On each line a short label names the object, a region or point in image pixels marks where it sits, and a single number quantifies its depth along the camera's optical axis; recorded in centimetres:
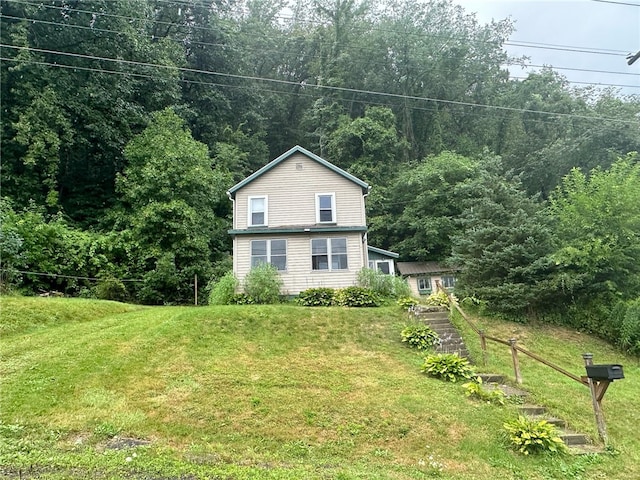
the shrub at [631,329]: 1281
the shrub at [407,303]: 1341
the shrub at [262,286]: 1485
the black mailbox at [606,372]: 621
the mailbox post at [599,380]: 623
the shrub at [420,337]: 1094
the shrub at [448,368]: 884
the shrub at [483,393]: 777
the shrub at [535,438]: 616
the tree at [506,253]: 1469
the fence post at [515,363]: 891
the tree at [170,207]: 2053
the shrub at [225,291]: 1514
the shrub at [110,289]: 1889
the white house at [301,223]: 1622
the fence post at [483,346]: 1044
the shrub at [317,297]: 1486
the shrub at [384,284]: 1543
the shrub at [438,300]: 1384
